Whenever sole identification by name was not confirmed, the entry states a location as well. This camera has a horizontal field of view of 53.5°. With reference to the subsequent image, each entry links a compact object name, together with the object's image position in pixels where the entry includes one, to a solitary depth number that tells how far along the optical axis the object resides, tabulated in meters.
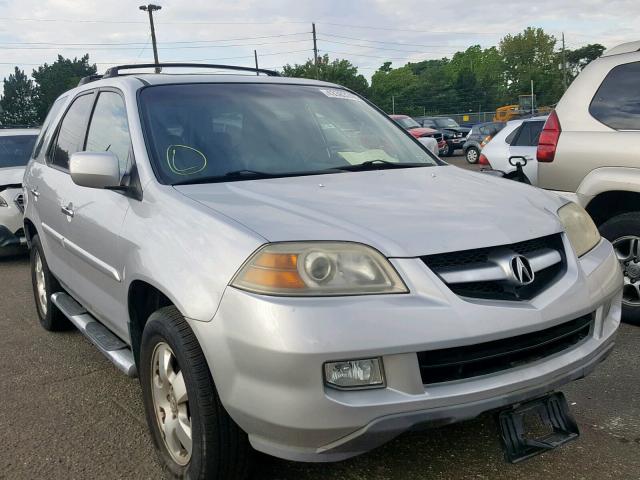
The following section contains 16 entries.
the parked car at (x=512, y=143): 9.21
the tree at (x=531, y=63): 92.12
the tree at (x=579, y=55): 93.06
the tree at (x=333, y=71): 63.75
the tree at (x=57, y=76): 80.56
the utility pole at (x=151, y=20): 41.59
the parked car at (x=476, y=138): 21.31
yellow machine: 51.17
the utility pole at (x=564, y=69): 78.57
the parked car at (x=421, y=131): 22.11
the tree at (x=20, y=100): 79.81
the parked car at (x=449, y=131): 25.53
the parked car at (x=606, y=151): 4.39
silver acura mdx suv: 2.02
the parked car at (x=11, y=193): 7.85
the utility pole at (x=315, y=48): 54.56
